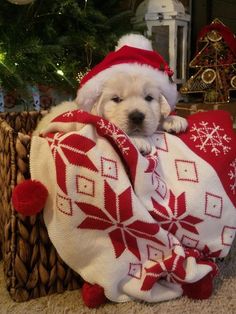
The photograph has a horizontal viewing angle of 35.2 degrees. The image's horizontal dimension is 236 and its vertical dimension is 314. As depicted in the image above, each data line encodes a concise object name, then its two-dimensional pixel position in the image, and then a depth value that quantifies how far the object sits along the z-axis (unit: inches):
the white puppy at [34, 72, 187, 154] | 38.1
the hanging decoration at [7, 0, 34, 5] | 47.6
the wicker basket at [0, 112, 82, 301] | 32.4
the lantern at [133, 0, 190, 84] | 69.9
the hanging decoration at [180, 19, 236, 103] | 72.2
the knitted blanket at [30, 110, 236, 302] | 30.5
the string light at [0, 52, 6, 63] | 51.2
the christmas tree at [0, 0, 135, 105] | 52.0
